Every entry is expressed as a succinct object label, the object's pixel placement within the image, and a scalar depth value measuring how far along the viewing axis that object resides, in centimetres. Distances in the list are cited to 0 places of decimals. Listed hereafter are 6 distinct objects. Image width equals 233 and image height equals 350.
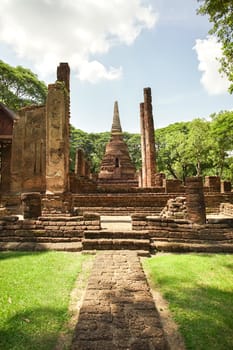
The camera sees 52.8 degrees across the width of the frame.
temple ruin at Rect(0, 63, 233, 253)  576
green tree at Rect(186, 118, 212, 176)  2314
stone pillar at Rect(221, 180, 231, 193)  1475
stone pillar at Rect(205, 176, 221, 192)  1503
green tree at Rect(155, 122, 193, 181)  2654
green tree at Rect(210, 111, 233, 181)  1488
